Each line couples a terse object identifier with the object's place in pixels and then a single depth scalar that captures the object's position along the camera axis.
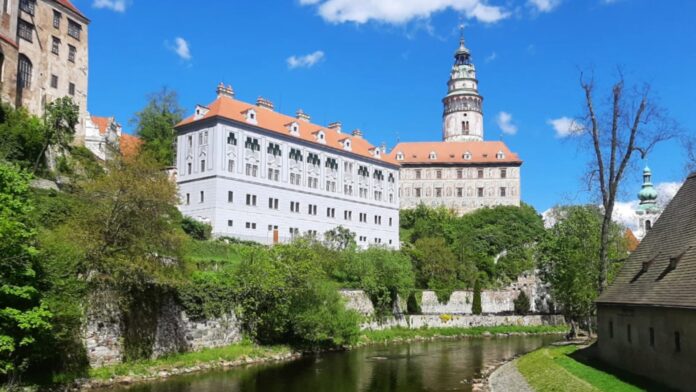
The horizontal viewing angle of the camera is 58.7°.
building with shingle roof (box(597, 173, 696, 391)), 17.81
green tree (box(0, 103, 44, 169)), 36.91
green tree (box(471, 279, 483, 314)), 58.03
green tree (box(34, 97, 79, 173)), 41.19
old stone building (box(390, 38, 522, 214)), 96.00
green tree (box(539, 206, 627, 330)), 40.56
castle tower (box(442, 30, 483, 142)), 110.69
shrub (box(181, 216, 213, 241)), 49.84
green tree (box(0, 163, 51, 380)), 18.97
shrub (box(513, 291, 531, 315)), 61.22
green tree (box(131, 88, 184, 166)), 67.88
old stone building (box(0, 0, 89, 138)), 41.72
